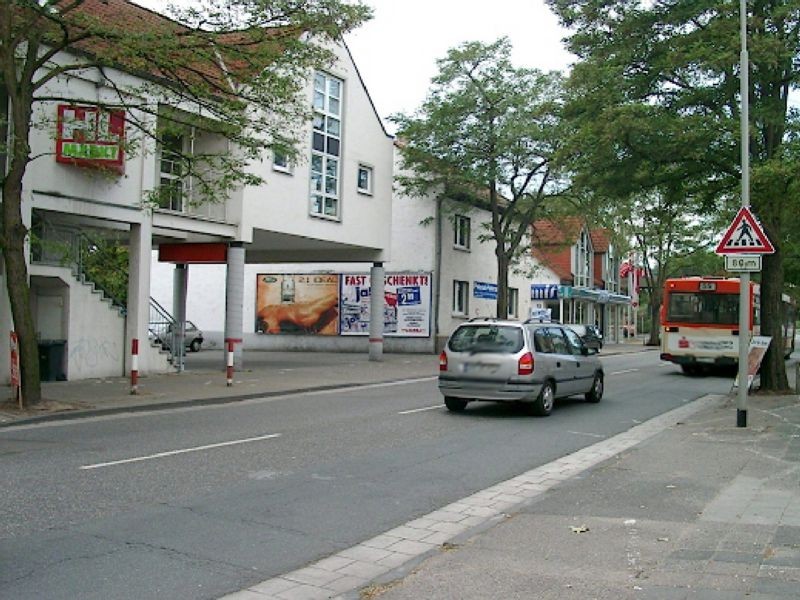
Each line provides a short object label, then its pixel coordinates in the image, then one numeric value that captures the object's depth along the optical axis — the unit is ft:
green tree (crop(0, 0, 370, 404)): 43.83
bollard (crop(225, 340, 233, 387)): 61.19
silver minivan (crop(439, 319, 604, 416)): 43.96
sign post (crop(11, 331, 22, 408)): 45.19
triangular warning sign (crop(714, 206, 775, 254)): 38.91
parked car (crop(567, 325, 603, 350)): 126.31
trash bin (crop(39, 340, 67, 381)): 59.88
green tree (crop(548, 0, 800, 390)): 48.34
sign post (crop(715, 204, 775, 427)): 39.04
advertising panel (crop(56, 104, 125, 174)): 53.57
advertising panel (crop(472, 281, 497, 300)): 128.06
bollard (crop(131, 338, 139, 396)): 51.67
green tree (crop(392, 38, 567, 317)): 97.14
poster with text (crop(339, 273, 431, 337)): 116.16
